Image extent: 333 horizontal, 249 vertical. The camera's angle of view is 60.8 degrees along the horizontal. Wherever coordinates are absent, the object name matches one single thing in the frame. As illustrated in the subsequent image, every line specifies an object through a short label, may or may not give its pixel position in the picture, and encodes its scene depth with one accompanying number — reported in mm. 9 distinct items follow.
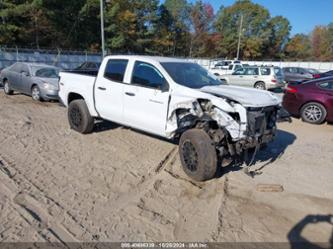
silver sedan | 11016
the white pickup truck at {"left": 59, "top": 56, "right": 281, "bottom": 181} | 4402
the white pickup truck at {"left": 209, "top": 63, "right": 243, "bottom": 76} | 25248
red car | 8750
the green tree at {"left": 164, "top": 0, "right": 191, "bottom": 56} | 64750
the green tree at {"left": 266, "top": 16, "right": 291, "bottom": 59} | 73844
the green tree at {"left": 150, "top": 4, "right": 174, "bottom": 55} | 55750
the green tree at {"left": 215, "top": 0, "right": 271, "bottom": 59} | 68812
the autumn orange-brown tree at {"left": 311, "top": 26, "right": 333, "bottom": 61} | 74938
